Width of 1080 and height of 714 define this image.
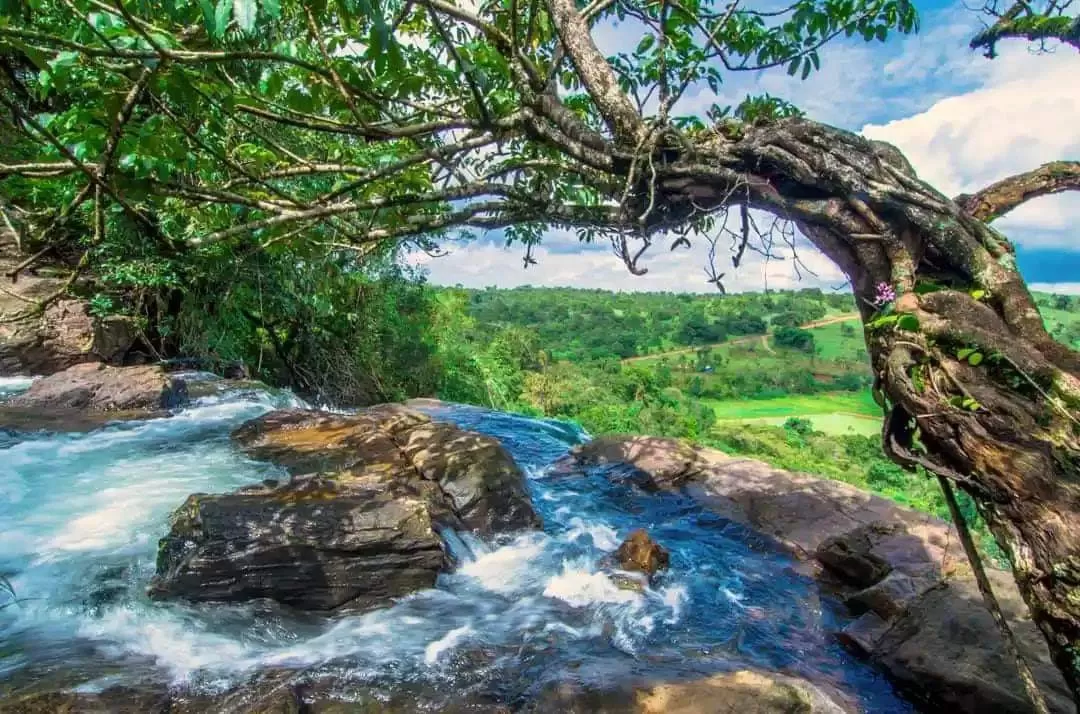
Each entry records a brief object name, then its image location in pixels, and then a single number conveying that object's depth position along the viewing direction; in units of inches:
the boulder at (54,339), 342.0
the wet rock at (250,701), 118.5
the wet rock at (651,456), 323.6
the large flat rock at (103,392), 294.2
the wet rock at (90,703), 110.3
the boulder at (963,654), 136.4
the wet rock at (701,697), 123.7
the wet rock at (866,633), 172.3
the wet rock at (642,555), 220.1
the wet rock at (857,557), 214.8
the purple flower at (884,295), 89.7
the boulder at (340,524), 163.6
